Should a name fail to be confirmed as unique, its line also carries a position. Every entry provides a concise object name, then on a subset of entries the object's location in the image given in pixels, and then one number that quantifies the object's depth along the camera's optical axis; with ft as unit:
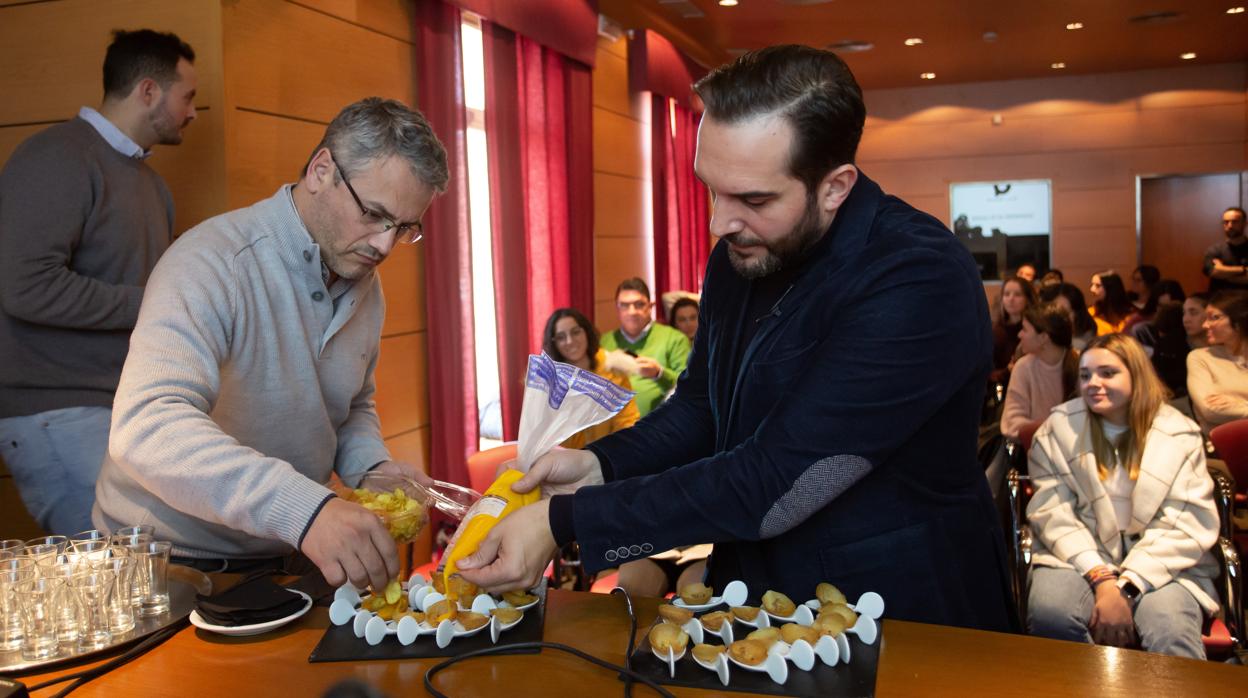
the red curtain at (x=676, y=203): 26.32
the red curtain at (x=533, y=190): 16.66
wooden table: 3.90
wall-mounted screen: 40.57
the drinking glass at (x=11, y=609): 4.27
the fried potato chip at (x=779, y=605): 4.39
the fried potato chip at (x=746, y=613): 4.36
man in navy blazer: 4.62
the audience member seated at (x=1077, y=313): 21.06
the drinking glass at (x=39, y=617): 4.27
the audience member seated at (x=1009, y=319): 22.77
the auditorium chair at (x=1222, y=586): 9.36
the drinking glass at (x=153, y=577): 4.74
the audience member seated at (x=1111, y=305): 25.62
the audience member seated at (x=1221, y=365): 15.12
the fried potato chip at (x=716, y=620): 4.25
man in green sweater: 19.08
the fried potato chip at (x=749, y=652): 3.93
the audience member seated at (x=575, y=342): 15.56
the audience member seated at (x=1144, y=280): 28.53
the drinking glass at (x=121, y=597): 4.51
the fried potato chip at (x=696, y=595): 4.59
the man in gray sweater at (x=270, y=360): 4.71
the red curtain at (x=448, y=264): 14.49
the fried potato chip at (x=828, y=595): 4.45
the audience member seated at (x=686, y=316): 21.09
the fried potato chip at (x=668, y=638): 4.04
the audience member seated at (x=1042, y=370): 15.87
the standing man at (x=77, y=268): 8.36
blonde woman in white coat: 9.53
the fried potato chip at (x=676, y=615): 4.34
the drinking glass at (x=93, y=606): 4.36
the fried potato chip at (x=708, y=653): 3.98
